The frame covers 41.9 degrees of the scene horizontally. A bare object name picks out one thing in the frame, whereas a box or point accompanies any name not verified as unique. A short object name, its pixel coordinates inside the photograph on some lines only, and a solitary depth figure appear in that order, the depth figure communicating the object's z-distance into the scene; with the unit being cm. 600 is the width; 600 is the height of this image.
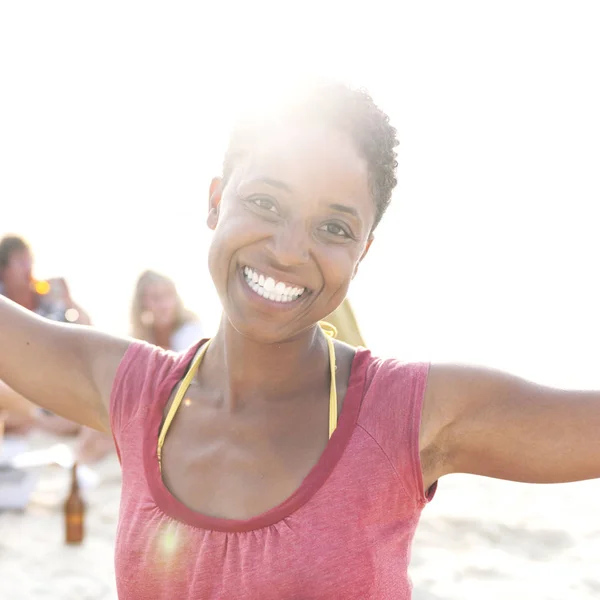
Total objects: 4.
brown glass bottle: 504
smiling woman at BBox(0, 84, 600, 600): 154
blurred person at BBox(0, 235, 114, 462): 628
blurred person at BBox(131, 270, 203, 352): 664
